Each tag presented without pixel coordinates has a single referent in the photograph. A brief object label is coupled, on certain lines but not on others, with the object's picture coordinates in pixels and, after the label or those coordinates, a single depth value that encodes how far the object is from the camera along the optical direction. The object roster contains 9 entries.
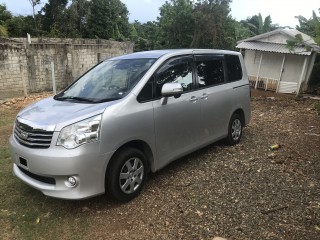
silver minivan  3.40
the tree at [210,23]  19.53
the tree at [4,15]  22.98
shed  15.23
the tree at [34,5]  24.81
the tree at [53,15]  24.45
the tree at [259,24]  22.06
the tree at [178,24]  19.97
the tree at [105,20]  26.25
